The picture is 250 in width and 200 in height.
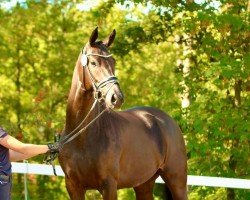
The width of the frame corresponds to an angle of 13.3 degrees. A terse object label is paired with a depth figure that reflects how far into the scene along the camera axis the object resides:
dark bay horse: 9.04
